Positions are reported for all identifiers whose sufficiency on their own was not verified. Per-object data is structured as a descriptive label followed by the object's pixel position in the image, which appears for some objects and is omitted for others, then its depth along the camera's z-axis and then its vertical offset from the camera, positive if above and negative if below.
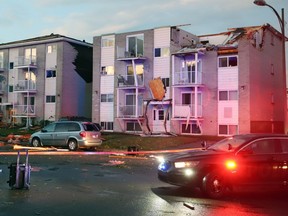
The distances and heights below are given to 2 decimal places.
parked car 22.11 -1.05
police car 8.92 -1.10
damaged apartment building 33.31 +3.21
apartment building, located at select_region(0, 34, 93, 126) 44.09 +4.25
